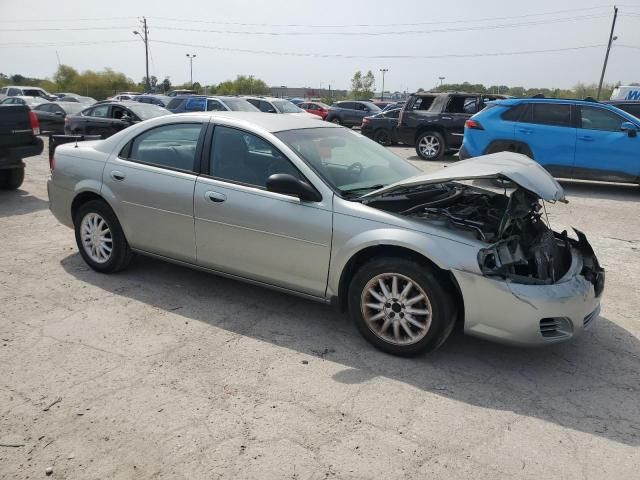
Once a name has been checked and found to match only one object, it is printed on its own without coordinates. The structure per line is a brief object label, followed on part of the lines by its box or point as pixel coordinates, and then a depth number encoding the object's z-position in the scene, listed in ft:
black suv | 47.57
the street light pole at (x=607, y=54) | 141.08
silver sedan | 11.32
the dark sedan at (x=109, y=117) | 45.60
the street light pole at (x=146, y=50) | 198.39
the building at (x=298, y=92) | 308.97
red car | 93.09
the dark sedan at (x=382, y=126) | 58.70
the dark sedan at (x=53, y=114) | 65.51
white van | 72.89
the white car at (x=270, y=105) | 59.47
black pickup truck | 27.17
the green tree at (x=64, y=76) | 221.56
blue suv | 31.76
